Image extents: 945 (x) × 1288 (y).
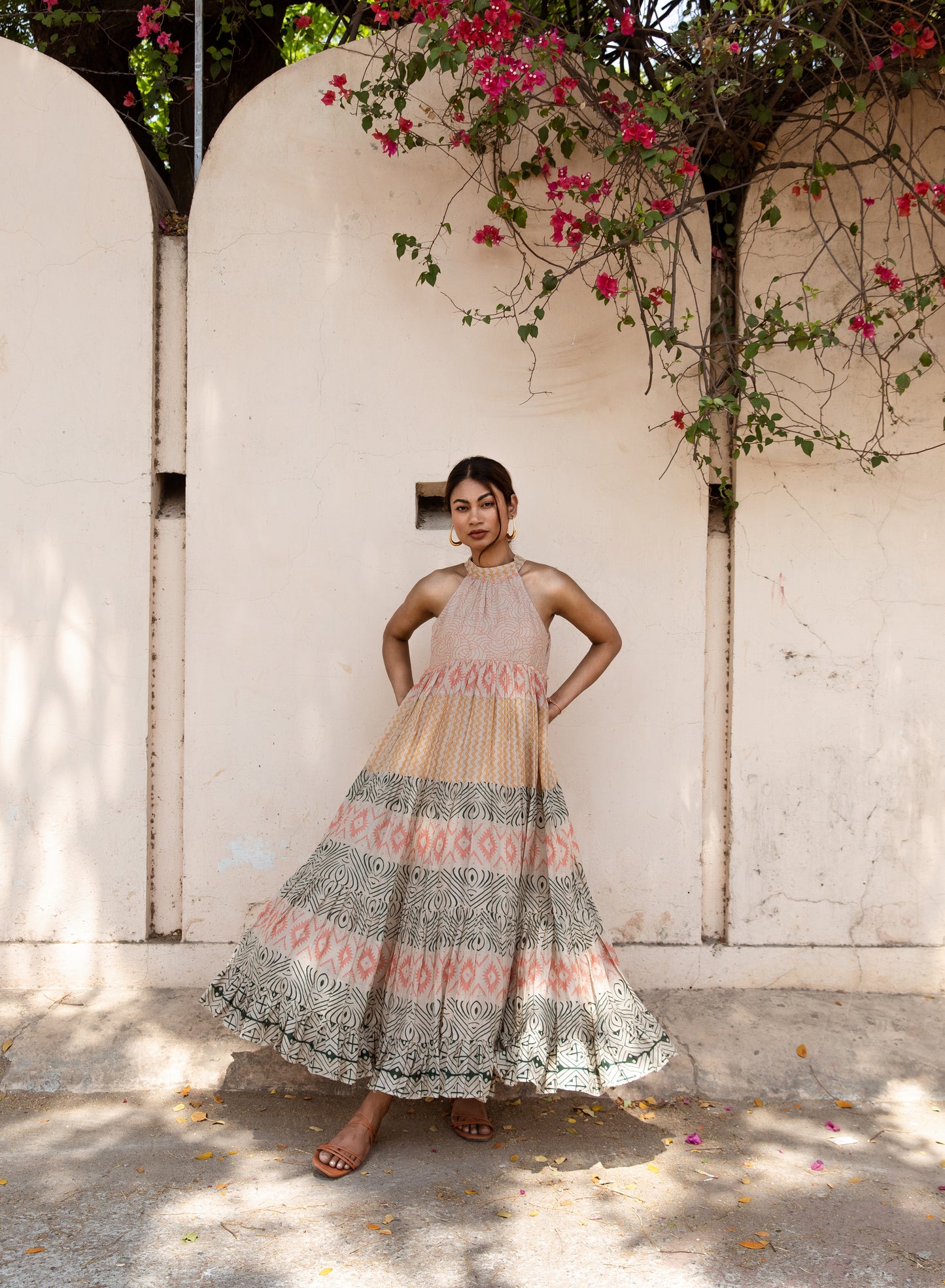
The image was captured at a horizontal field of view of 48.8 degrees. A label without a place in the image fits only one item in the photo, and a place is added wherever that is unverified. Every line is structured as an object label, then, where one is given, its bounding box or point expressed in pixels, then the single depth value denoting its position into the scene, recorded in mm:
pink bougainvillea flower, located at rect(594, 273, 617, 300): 3242
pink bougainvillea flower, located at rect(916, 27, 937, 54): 3162
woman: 2725
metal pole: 3734
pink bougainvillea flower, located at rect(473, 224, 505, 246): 3447
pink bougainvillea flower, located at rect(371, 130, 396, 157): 3404
